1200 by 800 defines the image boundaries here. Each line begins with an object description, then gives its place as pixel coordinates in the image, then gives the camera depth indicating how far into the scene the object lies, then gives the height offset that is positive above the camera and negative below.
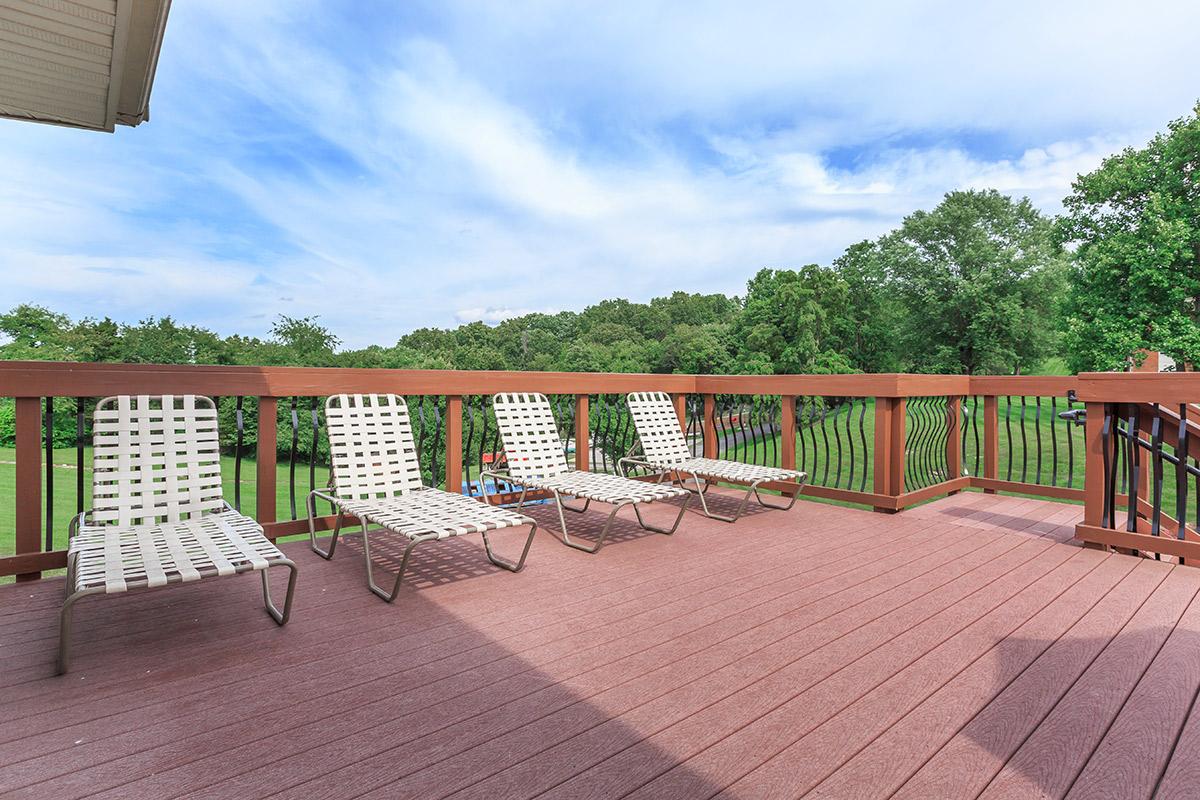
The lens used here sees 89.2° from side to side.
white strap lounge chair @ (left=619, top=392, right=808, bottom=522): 4.70 -0.53
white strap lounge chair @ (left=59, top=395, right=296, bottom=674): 2.36 -0.58
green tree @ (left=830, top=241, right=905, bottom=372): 32.84 +4.25
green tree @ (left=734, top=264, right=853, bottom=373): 31.51 +3.81
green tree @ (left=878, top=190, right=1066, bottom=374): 26.22 +5.08
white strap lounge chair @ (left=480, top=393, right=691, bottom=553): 4.07 -0.51
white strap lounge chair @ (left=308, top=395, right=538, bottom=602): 3.20 -0.54
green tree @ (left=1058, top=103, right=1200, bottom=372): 17.83 +4.26
